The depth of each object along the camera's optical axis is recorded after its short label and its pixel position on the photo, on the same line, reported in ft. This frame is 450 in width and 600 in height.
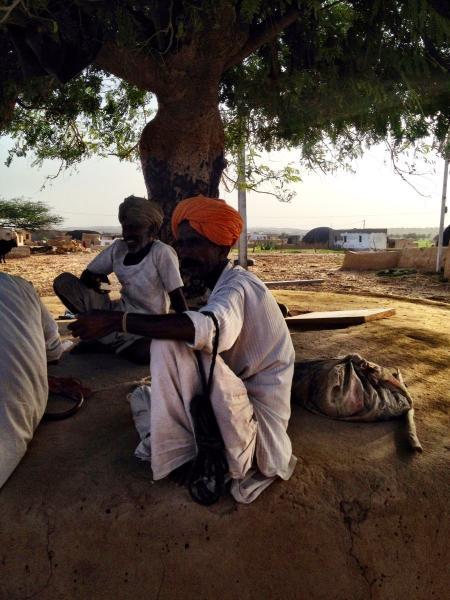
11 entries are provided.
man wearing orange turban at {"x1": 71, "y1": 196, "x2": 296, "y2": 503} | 6.63
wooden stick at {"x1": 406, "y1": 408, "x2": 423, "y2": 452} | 9.00
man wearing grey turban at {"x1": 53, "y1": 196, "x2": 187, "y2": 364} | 13.30
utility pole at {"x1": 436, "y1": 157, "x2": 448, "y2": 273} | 46.93
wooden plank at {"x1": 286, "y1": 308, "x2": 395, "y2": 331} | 18.60
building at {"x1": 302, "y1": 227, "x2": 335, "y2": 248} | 144.56
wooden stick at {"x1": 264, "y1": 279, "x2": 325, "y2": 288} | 38.86
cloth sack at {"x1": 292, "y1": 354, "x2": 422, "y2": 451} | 10.15
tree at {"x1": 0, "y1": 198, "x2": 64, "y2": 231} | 132.16
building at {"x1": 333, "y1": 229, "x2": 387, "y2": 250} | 139.95
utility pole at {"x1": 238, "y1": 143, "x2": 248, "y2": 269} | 47.57
